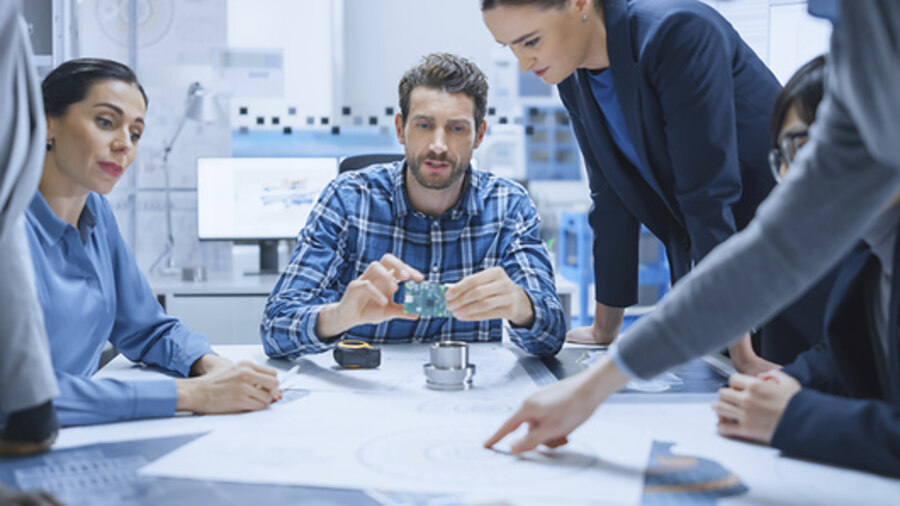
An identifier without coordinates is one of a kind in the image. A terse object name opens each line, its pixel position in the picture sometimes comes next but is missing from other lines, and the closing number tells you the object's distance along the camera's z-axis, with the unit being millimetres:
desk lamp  3586
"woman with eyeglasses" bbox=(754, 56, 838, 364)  1103
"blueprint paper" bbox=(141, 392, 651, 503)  906
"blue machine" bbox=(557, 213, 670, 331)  5125
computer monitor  3559
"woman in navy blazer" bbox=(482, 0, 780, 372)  1500
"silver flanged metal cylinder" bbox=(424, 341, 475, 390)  1383
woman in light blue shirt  1432
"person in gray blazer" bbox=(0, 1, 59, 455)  873
